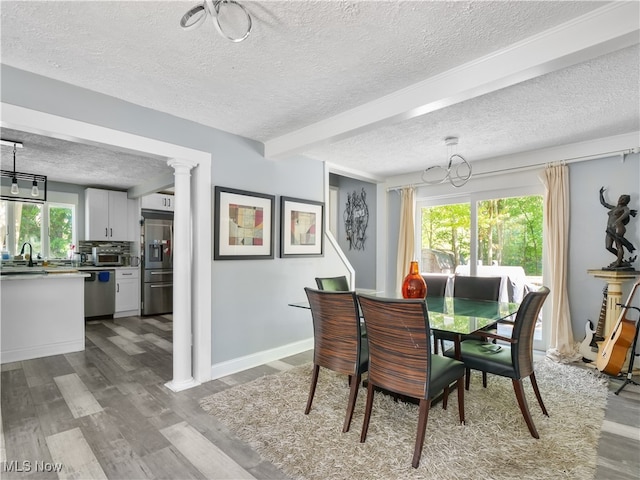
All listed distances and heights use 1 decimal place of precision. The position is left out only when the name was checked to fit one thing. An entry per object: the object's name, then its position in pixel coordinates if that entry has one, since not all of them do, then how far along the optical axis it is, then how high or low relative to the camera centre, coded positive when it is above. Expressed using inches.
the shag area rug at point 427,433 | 74.7 -49.6
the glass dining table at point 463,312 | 87.6 -22.1
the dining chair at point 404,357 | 75.7 -27.3
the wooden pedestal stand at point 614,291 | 130.1 -19.2
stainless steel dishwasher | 224.2 -35.6
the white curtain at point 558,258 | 148.4 -7.6
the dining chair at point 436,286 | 145.5 -19.3
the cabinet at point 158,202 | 243.9 +27.3
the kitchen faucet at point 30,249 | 219.2 -6.5
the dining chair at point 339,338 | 90.6 -27.2
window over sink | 218.2 +7.6
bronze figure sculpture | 133.1 +3.5
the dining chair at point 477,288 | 134.1 -19.0
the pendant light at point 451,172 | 175.0 +38.0
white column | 119.1 -12.4
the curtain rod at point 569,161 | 137.2 +35.1
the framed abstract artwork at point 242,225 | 129.7 +5.9
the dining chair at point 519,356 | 87.9 -31.9
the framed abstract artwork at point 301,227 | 154.2 +5.9
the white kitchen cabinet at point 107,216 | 235.5 +16.5
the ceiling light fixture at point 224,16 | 59.1 +43.7
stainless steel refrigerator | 239.1 -16.5
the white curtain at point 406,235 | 205.9 +3.2
